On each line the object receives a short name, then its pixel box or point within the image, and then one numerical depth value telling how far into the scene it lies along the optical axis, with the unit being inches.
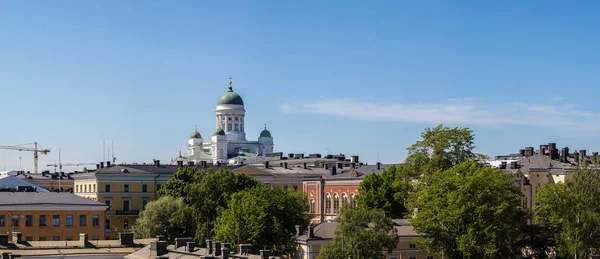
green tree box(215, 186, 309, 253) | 3604.8
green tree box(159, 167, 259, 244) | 4138.8
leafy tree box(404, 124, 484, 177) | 3878.0
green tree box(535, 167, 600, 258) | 3272.6
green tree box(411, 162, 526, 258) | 3294.8
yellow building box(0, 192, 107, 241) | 4001.0
